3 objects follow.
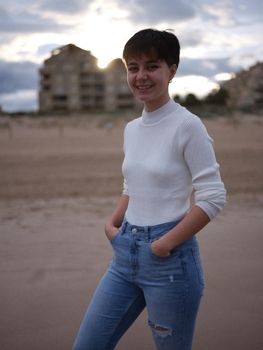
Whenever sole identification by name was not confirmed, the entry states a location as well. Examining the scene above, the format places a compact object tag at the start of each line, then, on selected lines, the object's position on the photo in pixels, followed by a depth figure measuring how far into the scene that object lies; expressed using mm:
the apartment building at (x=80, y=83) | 61719
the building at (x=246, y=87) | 50294
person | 1552
